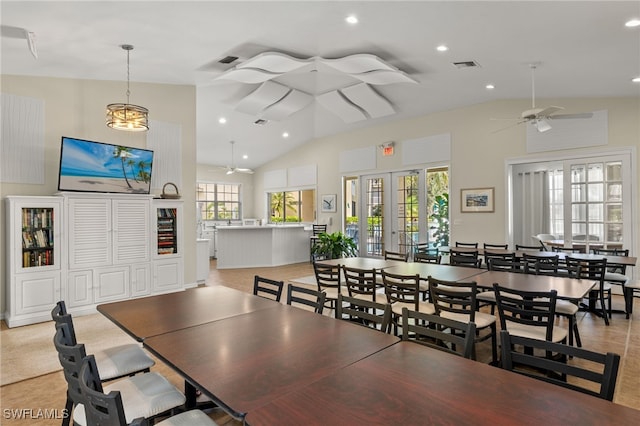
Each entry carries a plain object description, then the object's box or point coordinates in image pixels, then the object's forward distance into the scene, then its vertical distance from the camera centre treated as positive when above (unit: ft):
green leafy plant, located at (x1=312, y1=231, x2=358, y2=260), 28.91 -2.66
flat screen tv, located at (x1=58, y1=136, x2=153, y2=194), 16.06 +2.32
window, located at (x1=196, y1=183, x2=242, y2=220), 39.24 +1.51
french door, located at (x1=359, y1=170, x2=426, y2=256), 28.12 +0.13
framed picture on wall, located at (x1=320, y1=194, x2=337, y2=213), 33.34 +1.03
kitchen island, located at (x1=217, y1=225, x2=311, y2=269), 29.01 -2.69
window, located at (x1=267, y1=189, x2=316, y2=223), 37.40 +0.90
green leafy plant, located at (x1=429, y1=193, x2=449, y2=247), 27.17 -0.38
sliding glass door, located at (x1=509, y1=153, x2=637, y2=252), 19.10 +0.77
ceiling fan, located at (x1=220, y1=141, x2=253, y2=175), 33.09 +4.21
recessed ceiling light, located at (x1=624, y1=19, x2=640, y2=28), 11.32 +6.15
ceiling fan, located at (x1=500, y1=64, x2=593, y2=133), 15.38 +4.33
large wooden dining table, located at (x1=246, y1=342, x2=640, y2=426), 3.94 -2.29
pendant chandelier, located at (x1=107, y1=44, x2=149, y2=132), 13.74 +3.89
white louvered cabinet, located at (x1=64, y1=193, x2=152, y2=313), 16.01 -1.59
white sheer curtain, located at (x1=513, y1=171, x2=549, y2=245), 24.79 +0.61
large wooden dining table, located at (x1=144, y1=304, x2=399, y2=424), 4.66 -2.27
